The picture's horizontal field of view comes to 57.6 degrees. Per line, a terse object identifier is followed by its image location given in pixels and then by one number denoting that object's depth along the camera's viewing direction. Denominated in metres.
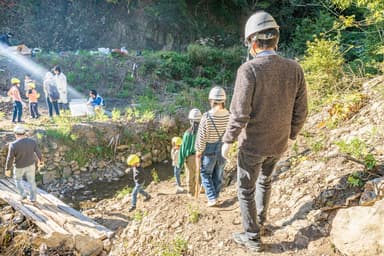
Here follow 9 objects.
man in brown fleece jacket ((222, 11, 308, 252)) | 2.86
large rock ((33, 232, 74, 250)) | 5.40
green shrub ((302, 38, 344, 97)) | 6.95
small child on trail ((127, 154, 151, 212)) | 6.64
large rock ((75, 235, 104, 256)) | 5.42
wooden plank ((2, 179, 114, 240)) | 6.02
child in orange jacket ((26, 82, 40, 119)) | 9.45
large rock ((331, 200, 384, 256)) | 2.85
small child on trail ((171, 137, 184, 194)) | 6.39
